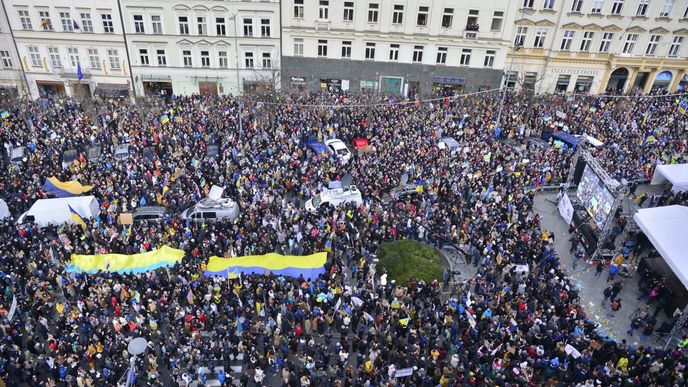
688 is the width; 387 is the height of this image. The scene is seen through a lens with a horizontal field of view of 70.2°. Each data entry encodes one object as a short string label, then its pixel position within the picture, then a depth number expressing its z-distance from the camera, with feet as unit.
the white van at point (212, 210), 84.38
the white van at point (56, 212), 82.94
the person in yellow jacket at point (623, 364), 58.29
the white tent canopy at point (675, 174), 92.79
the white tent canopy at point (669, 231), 66.64
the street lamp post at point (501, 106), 121.90
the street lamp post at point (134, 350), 53.34
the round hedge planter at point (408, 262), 72.90
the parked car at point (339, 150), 106.07
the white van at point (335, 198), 88.02
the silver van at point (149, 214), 84.48
